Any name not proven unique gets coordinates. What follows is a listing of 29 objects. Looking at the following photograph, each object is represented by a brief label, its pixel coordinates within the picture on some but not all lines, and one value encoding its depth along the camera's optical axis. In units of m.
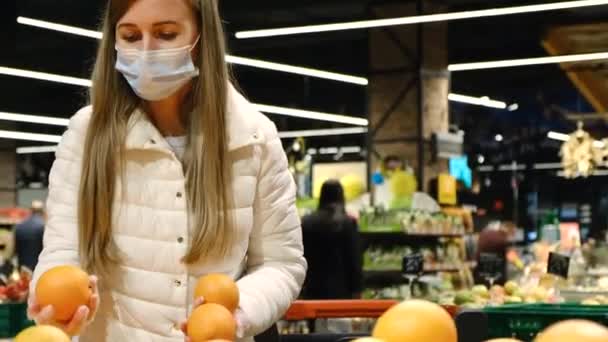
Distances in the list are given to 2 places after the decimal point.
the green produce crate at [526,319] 2.85
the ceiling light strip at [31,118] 16.96
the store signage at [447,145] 12.45
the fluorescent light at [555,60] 10.91
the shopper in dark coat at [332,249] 7.23
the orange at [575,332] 1.06
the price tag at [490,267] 6.02
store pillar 12.58
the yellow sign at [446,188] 11.57
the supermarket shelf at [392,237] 9.57
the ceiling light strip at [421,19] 8.67
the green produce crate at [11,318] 5.11
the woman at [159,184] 1.79
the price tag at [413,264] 5.89
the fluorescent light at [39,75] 11.94
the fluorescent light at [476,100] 15.97
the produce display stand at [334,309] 3.50
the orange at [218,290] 1.50
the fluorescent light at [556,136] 23.28
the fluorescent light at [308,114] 16.64
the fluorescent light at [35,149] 25.28
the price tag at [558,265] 4.62
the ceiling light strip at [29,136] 20.63
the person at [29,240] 10.91
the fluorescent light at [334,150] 26.33
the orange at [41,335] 1.10
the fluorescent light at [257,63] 8.94
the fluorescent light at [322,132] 21.61
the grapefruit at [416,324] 1.17
